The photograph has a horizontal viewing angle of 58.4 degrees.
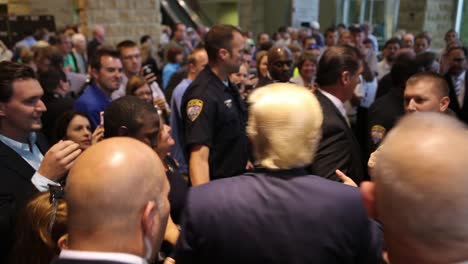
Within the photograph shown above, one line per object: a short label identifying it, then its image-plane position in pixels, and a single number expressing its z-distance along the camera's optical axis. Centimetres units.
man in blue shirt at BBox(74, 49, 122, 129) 295
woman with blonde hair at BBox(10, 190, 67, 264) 133
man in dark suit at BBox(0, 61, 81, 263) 172
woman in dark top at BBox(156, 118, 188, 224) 177
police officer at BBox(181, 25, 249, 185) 245
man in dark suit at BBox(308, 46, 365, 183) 212
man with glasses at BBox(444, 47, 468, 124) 417
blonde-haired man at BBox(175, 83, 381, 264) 133
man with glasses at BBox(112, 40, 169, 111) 407
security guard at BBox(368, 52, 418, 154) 264
